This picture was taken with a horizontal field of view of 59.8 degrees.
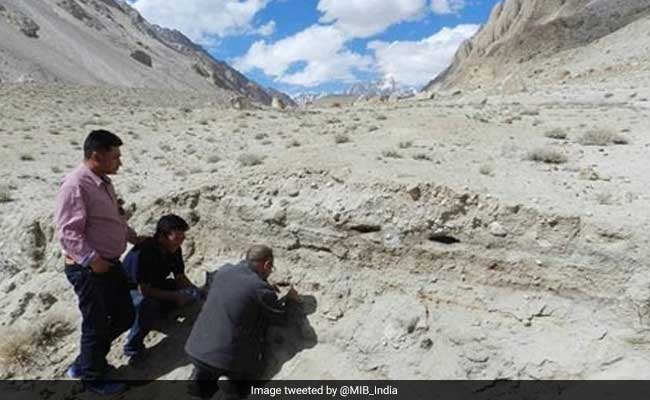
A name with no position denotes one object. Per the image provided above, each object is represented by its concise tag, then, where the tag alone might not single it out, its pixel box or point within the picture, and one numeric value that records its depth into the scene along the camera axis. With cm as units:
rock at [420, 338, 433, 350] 537
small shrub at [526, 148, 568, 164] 817
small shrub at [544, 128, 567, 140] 1057
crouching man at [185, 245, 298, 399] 506
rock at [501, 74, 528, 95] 2693
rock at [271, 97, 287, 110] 3457
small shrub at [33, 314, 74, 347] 646
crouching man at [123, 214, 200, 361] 570
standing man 483
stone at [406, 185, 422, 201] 617
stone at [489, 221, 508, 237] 560
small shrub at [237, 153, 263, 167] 834
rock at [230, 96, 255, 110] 2666
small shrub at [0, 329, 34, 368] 628
